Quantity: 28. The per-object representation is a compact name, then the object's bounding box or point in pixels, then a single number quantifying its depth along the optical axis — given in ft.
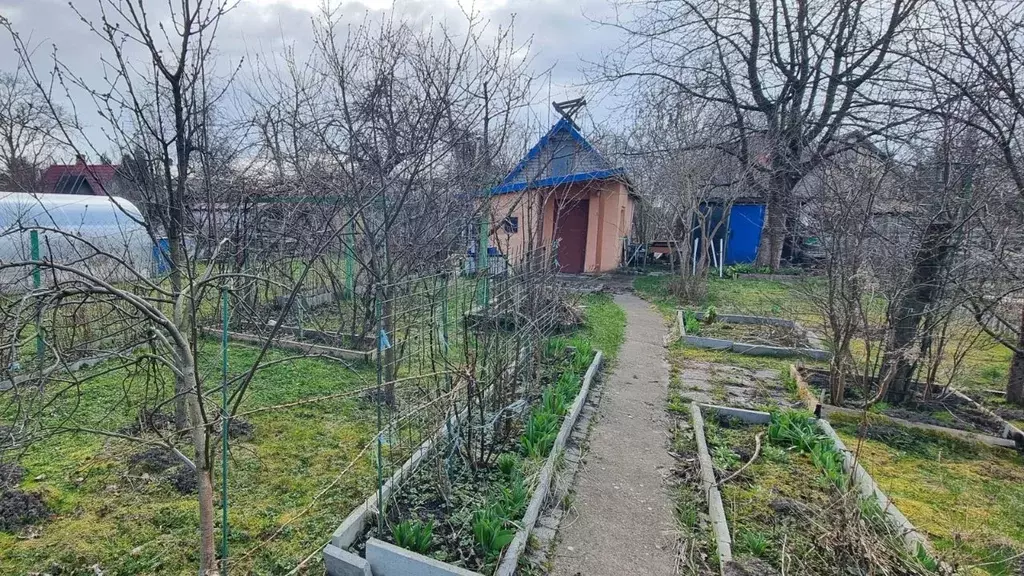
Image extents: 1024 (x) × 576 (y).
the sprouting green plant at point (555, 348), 21.01
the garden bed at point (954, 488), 9.82
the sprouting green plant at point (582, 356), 19.85
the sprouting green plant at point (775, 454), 13.57
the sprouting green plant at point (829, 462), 11.55
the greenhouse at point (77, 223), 25.26
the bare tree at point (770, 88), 45.01
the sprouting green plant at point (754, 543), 9.68
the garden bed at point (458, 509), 8.86
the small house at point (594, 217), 43.37
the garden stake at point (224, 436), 7.55
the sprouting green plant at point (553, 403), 15.07
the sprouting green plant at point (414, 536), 8.97
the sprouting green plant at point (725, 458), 13.15
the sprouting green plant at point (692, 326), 27.17
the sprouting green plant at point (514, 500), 10.08
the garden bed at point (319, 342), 21.21
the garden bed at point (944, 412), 15.58
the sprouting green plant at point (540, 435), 12.75
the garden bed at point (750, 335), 24.34
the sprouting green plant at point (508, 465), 11.93
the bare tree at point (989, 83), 13.03
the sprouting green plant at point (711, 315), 29.58
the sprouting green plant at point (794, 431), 13.93
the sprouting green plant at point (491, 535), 9.09
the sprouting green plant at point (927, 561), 8.64
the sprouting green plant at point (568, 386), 16.61
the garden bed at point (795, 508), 8.98
